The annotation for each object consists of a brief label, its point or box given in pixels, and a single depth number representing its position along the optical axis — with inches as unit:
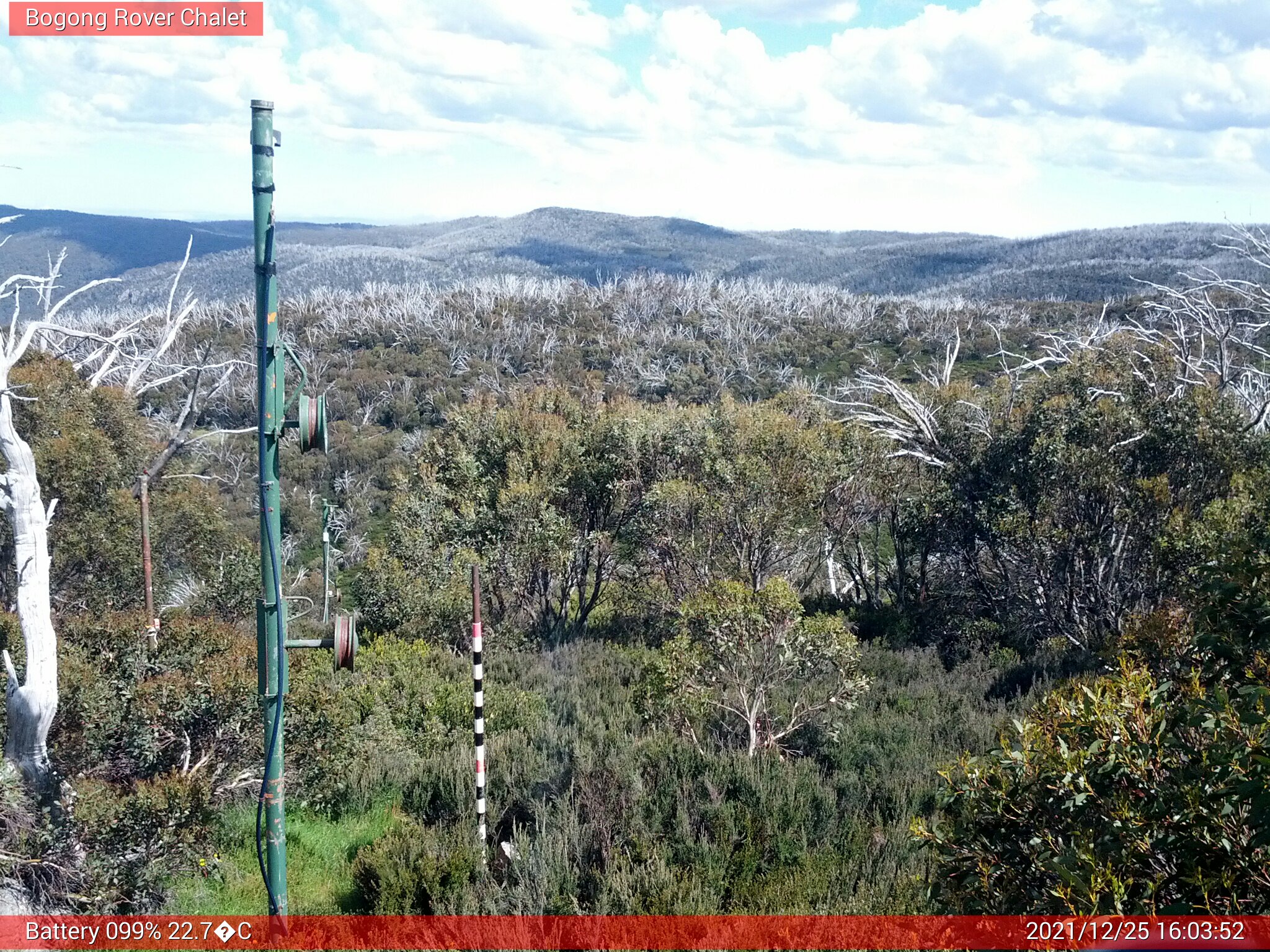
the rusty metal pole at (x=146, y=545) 473.4
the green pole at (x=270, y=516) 191.2
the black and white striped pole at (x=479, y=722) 287.6
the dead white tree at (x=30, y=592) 314.3
